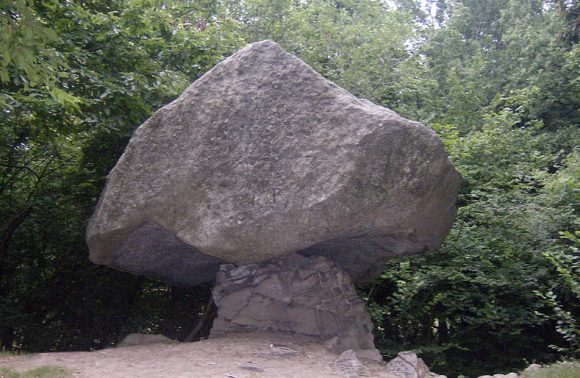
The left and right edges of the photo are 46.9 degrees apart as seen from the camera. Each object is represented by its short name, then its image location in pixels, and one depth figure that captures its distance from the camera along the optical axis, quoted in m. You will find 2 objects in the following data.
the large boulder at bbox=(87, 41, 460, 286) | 6.62
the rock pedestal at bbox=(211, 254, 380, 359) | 7.65
